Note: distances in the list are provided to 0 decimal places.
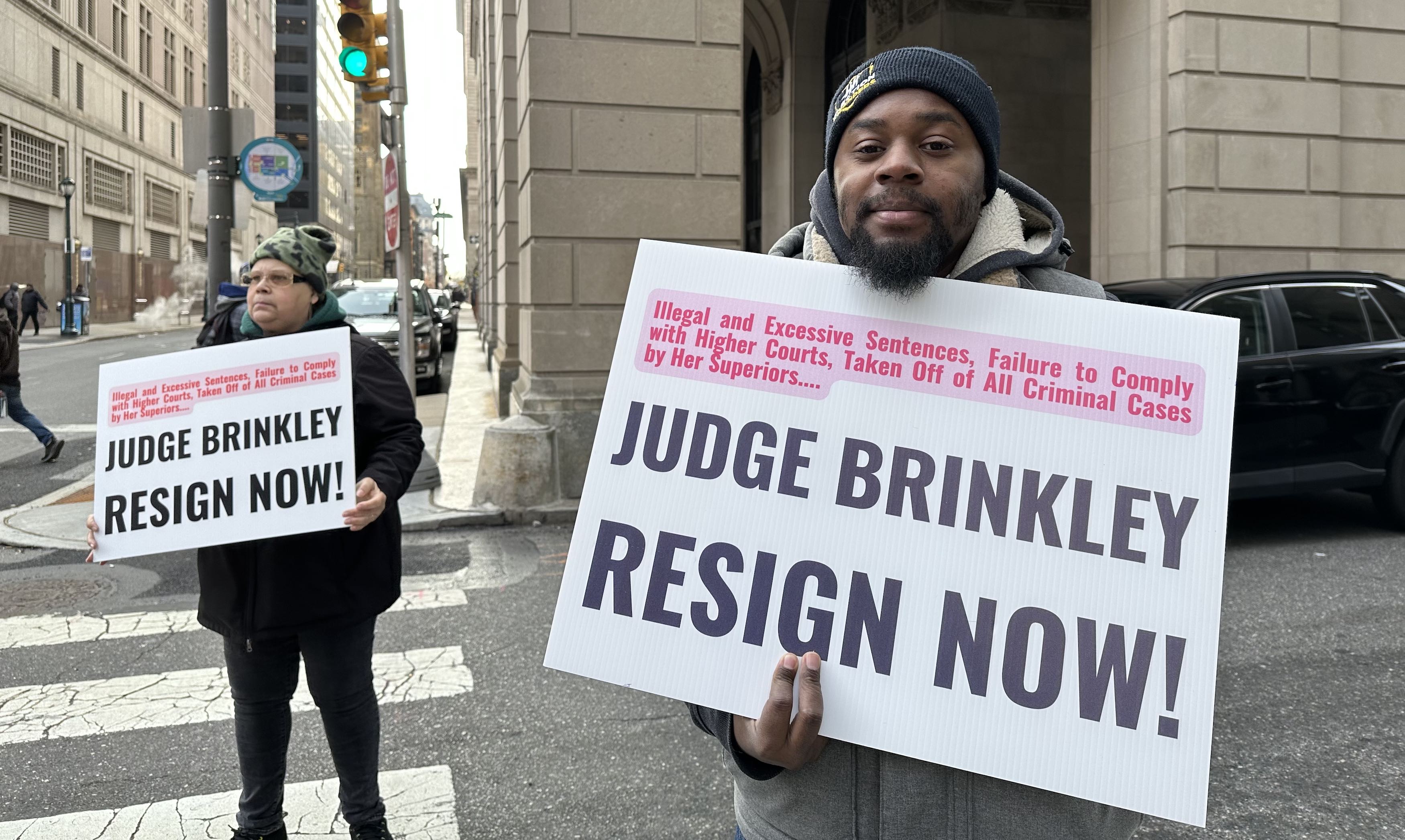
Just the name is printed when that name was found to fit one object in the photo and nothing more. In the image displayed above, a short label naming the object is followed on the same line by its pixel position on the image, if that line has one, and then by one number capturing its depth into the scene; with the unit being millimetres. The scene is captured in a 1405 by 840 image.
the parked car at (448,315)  29281
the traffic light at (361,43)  9477
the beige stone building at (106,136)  40031
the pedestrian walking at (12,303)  25609
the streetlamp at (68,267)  35656
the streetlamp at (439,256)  62906
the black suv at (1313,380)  7117
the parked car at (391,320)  18016
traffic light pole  9672
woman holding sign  2953
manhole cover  6035
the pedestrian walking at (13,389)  11383
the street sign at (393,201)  9922
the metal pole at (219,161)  9000
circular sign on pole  9188
